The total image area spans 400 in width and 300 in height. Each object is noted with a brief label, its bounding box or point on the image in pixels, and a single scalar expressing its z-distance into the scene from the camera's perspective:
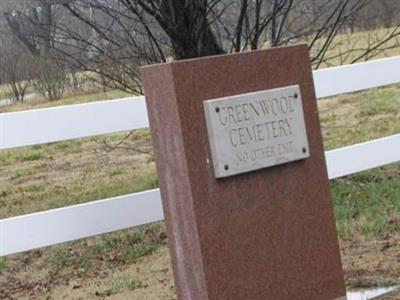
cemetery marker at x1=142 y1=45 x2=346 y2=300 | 6.43
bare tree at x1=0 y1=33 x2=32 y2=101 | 16.85
